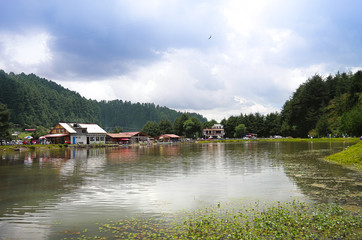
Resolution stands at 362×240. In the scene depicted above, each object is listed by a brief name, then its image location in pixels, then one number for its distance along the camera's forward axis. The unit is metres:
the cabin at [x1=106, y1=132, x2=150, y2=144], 127.12
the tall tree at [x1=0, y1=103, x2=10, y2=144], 77.00
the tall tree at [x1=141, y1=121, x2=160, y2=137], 168.62
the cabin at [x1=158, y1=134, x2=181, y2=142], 153.70
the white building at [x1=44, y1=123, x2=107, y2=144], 98.69
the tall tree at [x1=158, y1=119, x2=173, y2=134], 170.62
